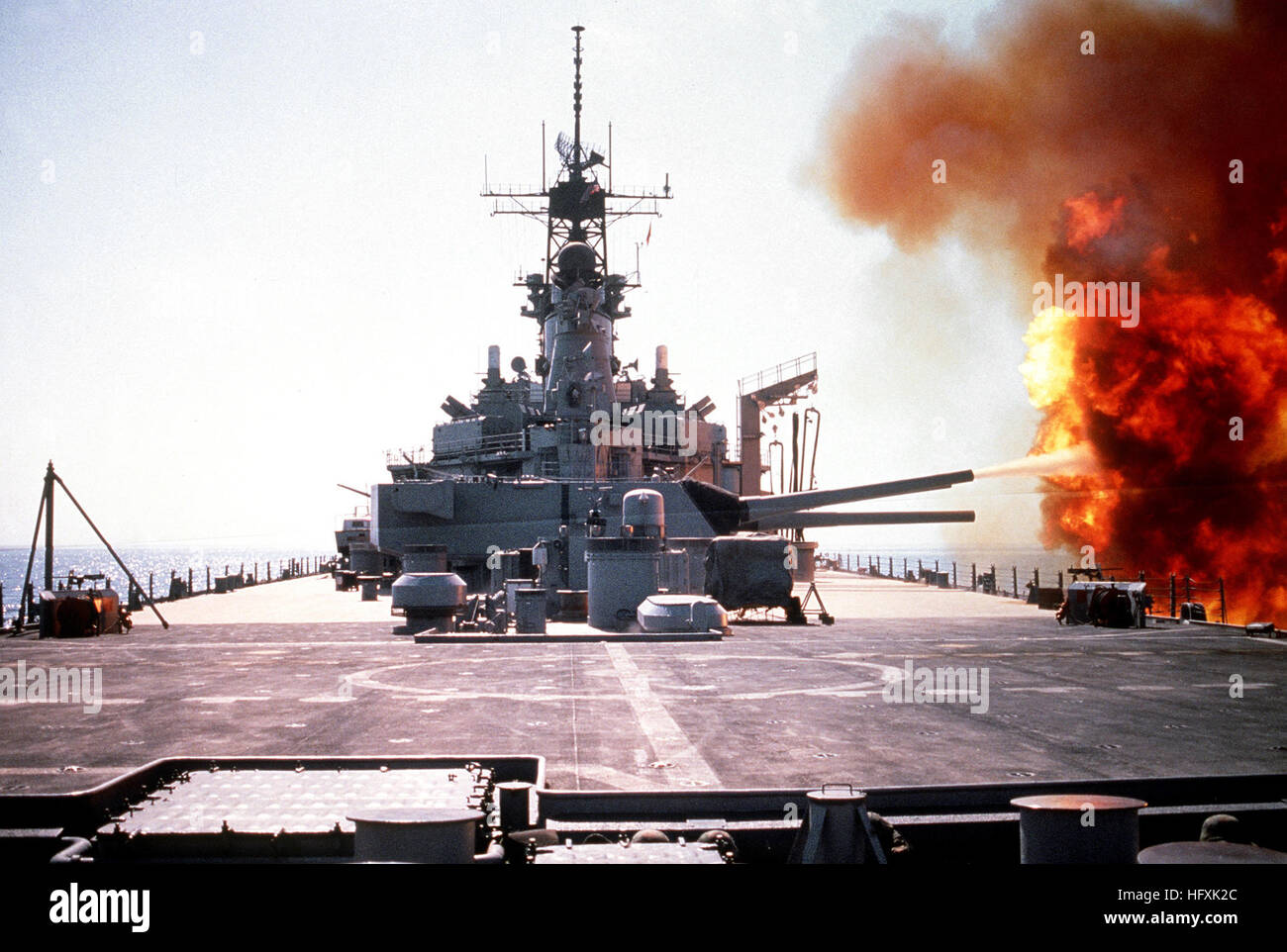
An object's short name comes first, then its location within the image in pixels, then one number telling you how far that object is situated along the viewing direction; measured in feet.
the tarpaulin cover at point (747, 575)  92.07
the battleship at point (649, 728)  17.63
